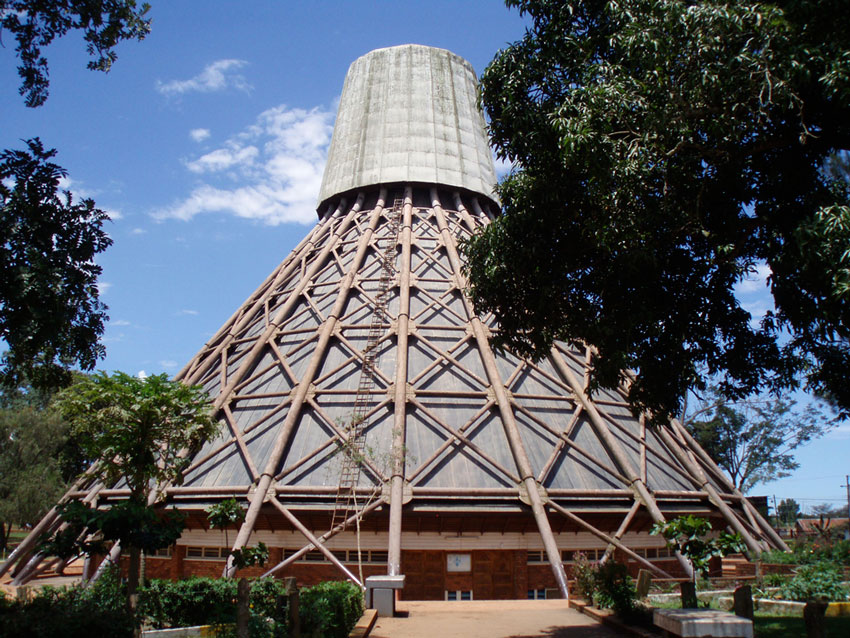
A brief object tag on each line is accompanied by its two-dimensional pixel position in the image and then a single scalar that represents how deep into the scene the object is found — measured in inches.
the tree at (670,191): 388.8
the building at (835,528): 1667.7
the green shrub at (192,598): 531.2
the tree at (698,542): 468.1
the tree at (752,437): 1995.6
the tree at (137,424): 753.6
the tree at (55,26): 430.9
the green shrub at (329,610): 413.4
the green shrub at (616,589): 525.4
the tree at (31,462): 1630.2
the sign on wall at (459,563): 750.5
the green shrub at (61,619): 350.0
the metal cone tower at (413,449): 741.9
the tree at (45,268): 403.9
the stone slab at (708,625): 340.8
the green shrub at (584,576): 607.8
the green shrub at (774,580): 661.3
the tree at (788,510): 3206.4
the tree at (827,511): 3058.6
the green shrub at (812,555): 736.3
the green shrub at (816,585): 597.6
